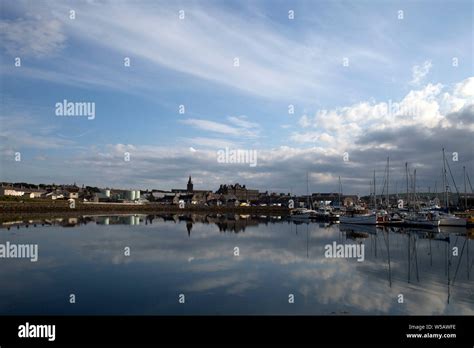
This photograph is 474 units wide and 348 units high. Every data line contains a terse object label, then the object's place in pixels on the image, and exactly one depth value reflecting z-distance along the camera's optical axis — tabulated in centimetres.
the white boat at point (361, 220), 6062
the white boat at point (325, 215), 7611
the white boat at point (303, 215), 8195
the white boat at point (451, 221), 5375
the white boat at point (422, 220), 5341
